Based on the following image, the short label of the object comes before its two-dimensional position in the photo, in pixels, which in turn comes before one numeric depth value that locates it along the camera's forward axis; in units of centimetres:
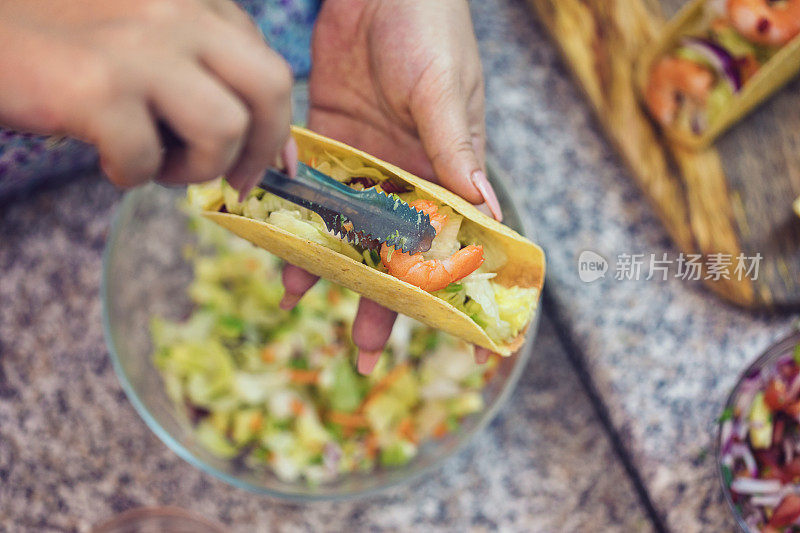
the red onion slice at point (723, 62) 66
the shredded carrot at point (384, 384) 68
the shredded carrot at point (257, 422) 67
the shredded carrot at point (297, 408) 68
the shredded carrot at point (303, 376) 68
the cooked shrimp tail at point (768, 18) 64
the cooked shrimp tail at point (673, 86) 66
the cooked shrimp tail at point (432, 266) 54
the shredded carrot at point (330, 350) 68
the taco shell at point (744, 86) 64
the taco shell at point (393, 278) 53
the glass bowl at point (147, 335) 65
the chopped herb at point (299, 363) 68
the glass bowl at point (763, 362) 60
